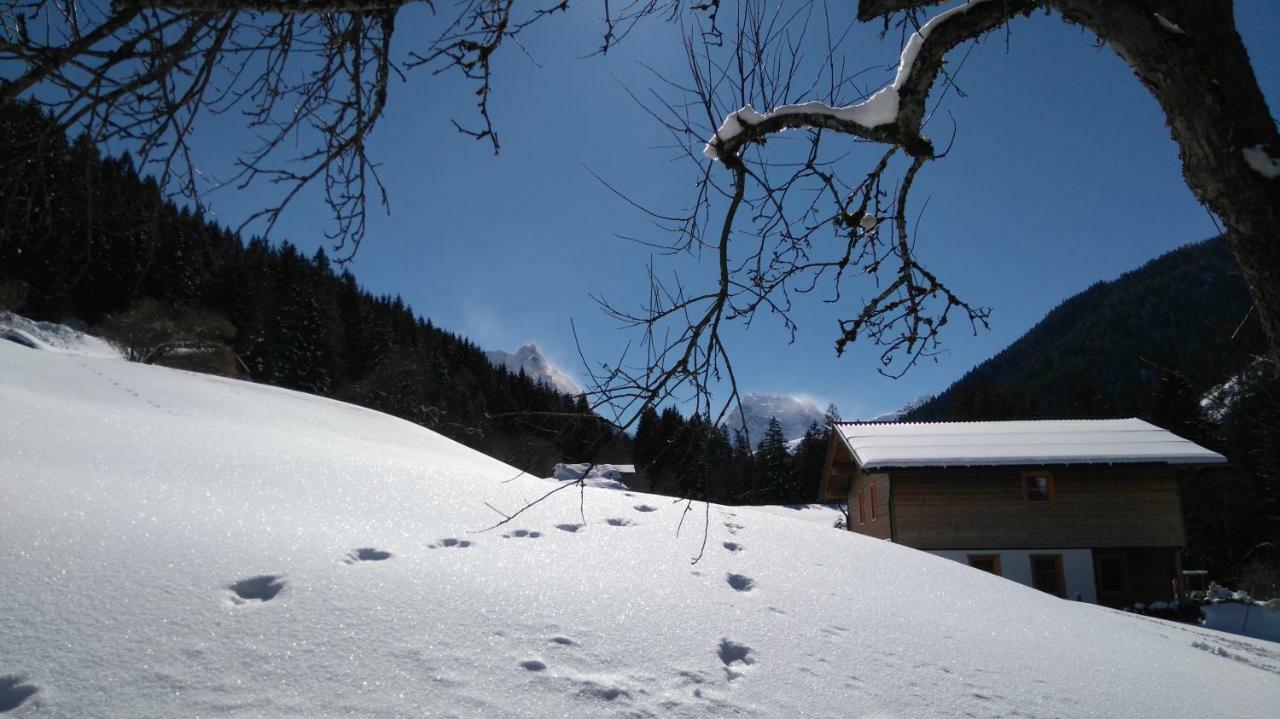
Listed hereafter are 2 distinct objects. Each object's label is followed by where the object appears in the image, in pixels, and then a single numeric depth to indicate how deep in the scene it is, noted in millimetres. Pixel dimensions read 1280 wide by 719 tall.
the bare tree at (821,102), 1915
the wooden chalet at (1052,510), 16266
